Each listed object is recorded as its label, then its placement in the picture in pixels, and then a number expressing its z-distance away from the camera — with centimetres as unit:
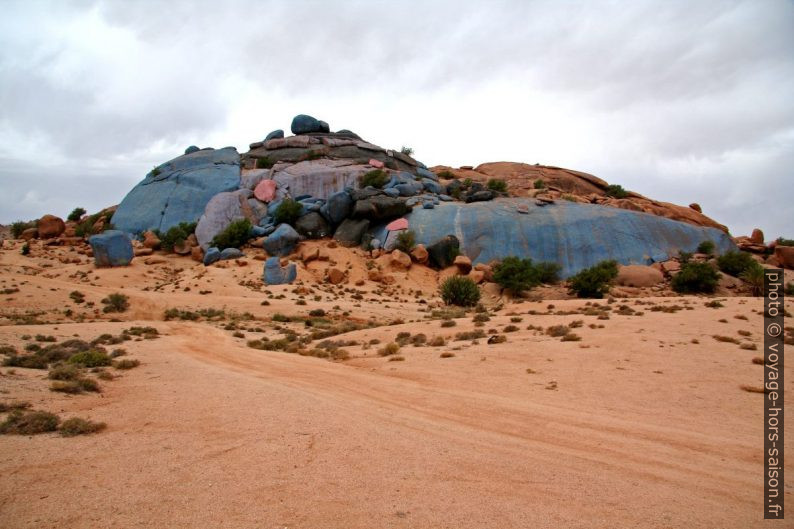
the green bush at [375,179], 4297
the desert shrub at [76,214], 5456
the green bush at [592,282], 2775
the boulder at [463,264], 3422
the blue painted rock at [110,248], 3253
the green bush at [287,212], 3994
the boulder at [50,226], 4253
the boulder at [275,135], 5372
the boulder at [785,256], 3409
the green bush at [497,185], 4803
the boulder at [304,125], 5569
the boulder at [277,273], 3087
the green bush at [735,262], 3127
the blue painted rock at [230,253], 3550
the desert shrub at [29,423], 551
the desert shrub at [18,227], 4394
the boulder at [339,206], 3962
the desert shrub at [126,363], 968
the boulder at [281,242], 3684
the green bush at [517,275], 2931
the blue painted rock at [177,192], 4438
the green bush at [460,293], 2723
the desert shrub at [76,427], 560
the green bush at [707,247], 3441
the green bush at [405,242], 3616
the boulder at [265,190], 4367
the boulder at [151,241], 3925
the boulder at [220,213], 4000
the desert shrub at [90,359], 961
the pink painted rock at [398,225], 3791
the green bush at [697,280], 2930
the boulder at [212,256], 3591
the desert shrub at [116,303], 2216
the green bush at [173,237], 3872
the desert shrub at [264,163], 4897
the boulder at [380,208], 3850
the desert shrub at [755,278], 2830
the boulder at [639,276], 3084
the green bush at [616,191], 5297
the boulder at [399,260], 3459
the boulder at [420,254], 3538
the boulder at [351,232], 3825
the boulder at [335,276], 3241
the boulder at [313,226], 3934
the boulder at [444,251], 3534
